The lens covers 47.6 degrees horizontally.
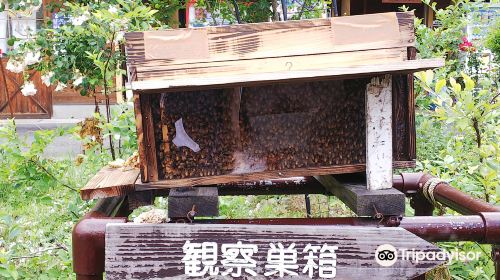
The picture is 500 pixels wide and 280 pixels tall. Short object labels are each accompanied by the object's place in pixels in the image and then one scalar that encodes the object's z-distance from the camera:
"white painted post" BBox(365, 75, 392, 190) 1.42
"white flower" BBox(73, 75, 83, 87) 3.51
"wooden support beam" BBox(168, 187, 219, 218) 1.42
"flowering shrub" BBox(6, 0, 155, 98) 3.03
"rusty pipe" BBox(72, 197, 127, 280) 1.34
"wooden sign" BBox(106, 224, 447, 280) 1.28
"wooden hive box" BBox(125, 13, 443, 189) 1.32
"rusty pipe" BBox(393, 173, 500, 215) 1.50
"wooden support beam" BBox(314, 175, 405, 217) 1.41
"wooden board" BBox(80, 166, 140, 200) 1.41
